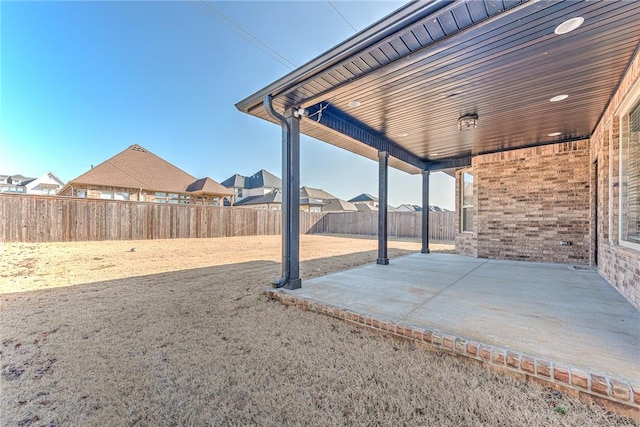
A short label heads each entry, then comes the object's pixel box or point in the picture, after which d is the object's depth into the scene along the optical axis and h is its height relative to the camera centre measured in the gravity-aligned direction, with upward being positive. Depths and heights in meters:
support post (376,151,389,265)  5.88 +0.20
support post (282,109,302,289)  3.90 +0.16
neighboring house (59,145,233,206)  13.47 +1.72
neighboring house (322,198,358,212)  31.09 +0.87
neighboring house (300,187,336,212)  28.39 +1.79
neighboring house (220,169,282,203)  28.92 +3.28
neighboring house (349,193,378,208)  41.59 +2.24
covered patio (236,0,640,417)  2.09 +1.11
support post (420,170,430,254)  7.87 +0.08
